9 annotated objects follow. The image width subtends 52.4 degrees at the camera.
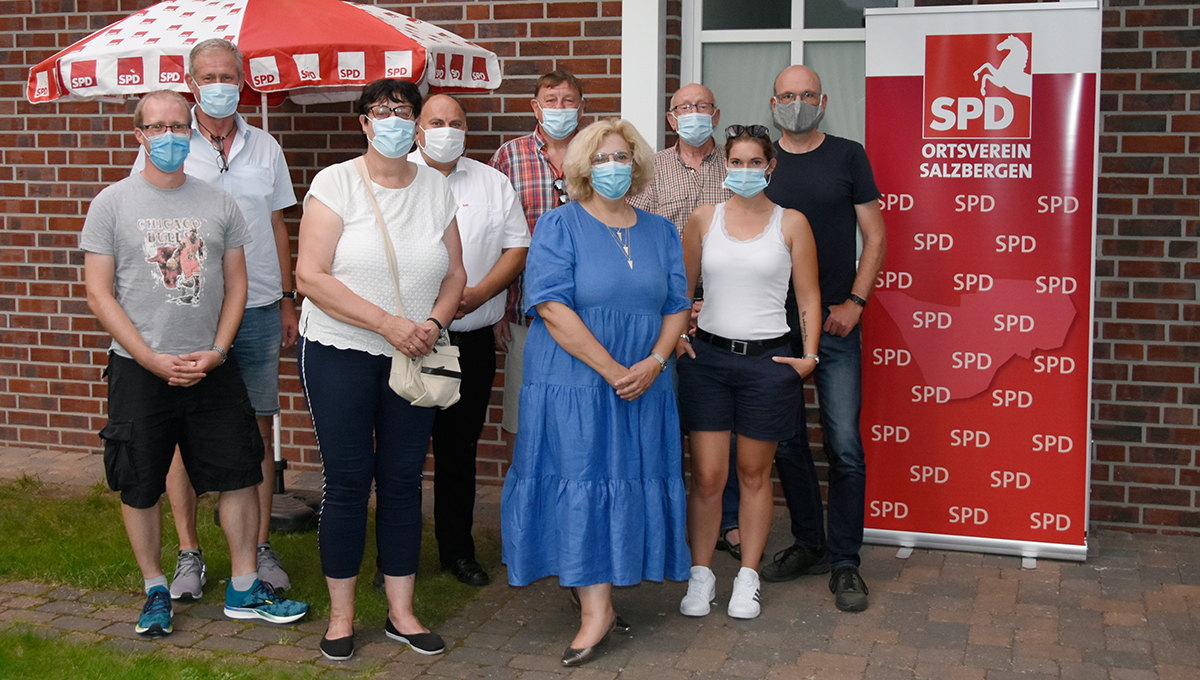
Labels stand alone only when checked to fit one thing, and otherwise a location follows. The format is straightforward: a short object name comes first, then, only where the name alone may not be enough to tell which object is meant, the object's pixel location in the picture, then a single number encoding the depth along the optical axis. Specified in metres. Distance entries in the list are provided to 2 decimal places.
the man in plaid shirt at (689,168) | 4.78
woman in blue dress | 3.99
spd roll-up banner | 4.84
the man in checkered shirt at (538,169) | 4.88
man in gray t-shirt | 4.04
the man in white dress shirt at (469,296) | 4.56
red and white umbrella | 4.73
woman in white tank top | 4.30
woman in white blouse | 3.88
